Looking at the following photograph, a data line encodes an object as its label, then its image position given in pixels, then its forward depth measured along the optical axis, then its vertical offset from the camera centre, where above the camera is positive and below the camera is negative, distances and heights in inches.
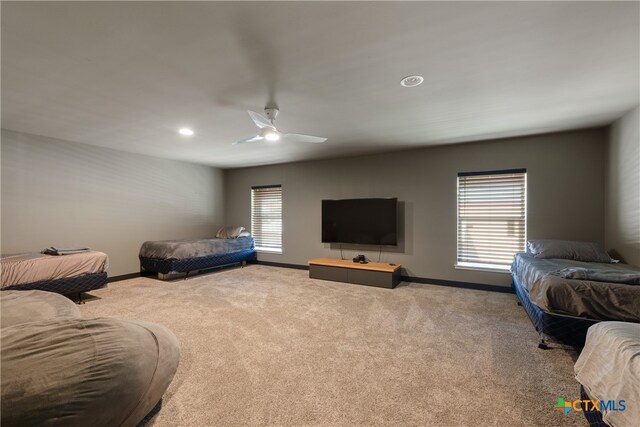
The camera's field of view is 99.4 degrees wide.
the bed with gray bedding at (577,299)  79.9 -27.0
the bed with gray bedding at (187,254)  196.7 -33.0
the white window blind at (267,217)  258.1 -4.8
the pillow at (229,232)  252.4 -19.0
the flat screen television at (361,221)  197.6 -6.9
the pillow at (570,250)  129.2 -19.0
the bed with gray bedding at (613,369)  43.4 -29.0
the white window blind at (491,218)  166.6 -3.5
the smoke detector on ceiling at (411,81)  92.6 +45.9
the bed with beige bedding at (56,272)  126.1 -30.2
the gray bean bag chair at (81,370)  36.0 -24.6
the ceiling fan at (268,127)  109.1 +36.4
